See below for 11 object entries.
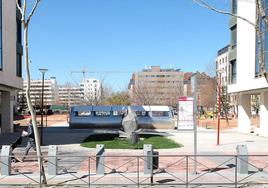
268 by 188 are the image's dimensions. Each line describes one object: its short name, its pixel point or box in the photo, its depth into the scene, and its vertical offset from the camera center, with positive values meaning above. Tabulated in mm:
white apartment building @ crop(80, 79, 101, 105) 57916 +2138
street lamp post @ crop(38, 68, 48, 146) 17096 +2002
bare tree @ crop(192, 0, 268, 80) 6394 +1546
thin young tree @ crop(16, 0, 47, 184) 7508 +793
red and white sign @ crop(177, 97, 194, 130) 9288 -313
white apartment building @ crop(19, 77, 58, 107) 100120 +4348
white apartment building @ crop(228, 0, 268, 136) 23014 +3168
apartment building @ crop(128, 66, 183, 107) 61094 +4322
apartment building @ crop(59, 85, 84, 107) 72706 +2515
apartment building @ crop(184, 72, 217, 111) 61107 +2864
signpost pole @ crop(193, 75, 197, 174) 9180 -23
